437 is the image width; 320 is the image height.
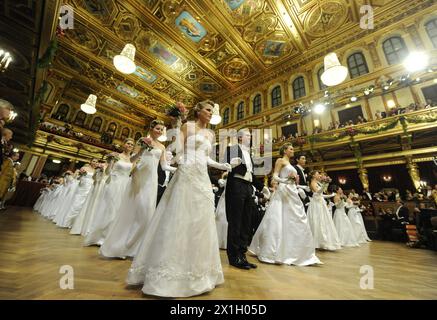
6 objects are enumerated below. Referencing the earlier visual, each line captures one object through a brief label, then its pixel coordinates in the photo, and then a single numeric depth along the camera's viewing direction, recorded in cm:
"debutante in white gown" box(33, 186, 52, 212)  922
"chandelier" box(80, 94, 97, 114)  873
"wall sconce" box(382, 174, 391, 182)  954
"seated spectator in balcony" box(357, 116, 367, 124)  950
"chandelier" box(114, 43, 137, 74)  711
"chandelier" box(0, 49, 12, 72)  373
